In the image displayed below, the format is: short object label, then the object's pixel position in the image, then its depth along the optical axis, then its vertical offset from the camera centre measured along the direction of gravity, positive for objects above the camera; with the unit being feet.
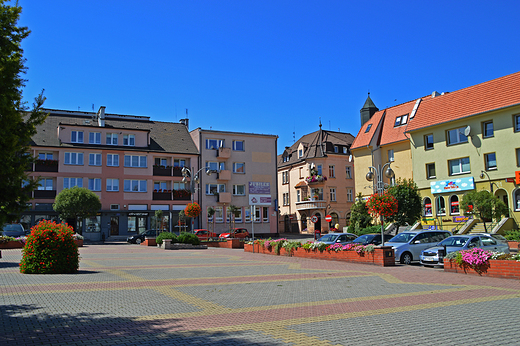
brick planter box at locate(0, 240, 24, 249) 96.79 -2.85
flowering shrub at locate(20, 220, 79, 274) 47.85 -2.20
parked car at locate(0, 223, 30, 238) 114.52 +0.10
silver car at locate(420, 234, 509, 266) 62.44 -3.28
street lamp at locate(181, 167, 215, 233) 110.93 +11.78
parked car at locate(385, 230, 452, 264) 68.03 -2.94
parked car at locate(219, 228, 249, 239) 153.30 -2.33
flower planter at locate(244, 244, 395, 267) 62.04 -4.64
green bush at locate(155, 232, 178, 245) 107.24 -2.04
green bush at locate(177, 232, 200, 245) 107.55 -2.62
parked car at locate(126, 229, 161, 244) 142.61 -2.50
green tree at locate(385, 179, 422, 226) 126.62 +5.35
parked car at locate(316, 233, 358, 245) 82.27 -2.40
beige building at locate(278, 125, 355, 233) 202.69 +19.12
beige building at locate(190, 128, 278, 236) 185.88 +20.84
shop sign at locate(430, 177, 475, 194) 122.62 +10.43
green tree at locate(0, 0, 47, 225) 21.96 +5.40
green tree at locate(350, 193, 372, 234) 143.74 +2.30
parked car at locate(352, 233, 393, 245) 78.18 -2.56
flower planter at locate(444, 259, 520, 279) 46.01 -5.09
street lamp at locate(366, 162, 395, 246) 81.83 +9.13
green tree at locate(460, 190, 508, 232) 110.01 +3.85
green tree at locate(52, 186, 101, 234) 140.77 +8.42
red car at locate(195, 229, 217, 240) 148.40 -1.77
